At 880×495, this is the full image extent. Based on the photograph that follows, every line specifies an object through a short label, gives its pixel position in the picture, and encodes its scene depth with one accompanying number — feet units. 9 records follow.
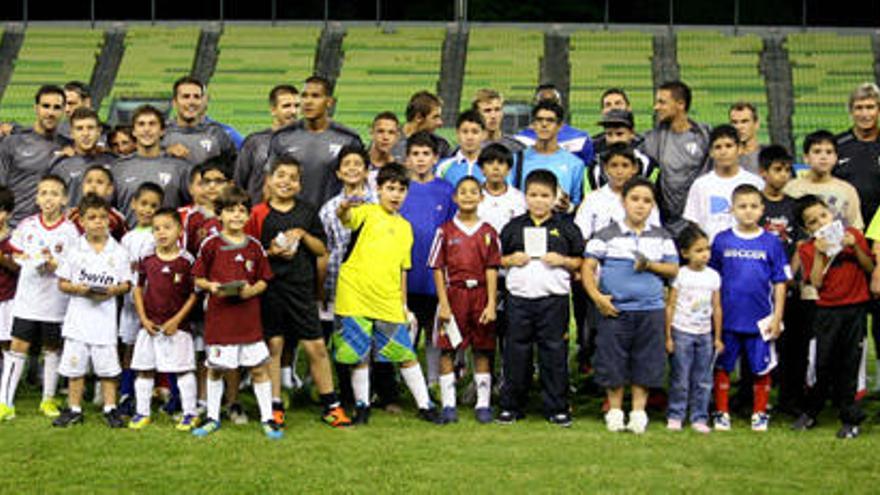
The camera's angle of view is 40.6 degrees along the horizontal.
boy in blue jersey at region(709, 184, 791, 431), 26.05
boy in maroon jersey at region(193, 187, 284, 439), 24.79
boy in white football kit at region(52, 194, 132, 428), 25.77
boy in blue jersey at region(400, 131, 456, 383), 27.81
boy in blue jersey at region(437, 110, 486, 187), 28.99
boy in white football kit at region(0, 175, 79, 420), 26.66
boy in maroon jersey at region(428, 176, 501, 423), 26.84
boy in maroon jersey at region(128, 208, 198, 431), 25.61
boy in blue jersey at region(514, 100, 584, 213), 28.94
